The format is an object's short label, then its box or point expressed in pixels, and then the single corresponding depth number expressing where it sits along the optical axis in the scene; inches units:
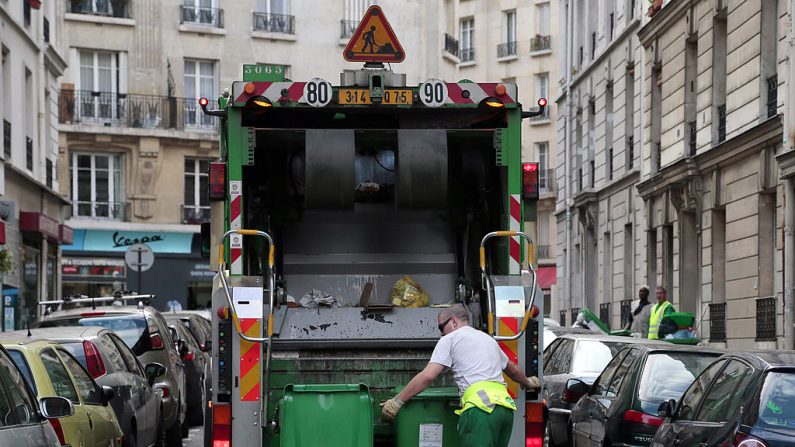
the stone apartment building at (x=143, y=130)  1633.9
